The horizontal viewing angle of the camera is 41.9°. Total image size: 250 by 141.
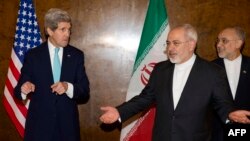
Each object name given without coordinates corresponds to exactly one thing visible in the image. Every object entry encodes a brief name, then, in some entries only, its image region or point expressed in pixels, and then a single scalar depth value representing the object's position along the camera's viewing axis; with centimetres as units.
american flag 384
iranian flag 380
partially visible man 341
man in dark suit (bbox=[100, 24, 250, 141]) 248
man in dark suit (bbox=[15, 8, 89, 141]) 303
